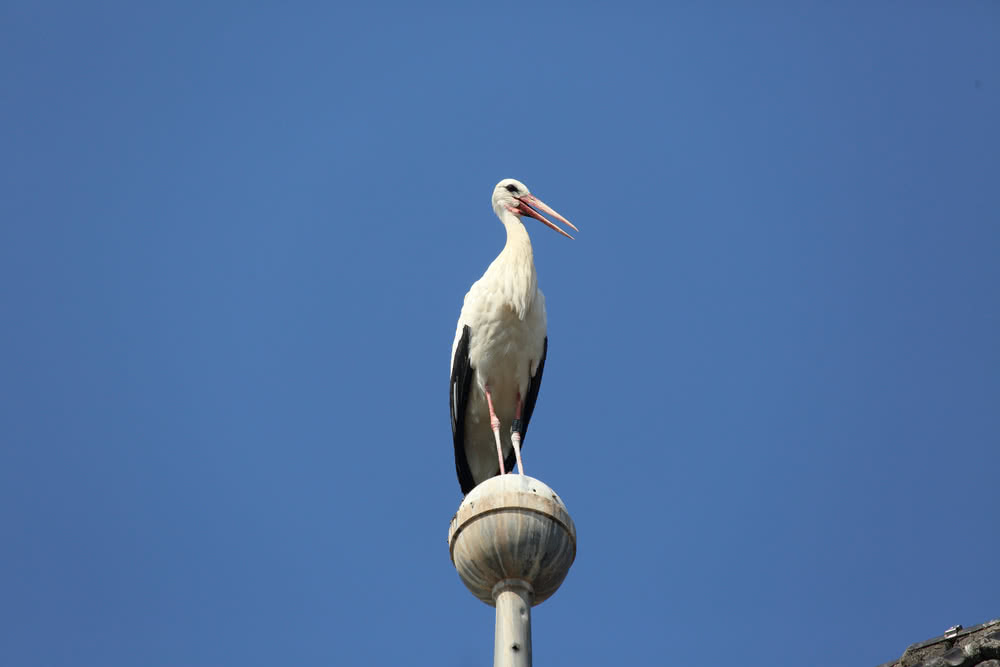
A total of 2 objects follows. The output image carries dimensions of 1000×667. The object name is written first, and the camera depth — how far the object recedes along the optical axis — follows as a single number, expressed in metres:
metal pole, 18.05
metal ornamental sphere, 18.86
